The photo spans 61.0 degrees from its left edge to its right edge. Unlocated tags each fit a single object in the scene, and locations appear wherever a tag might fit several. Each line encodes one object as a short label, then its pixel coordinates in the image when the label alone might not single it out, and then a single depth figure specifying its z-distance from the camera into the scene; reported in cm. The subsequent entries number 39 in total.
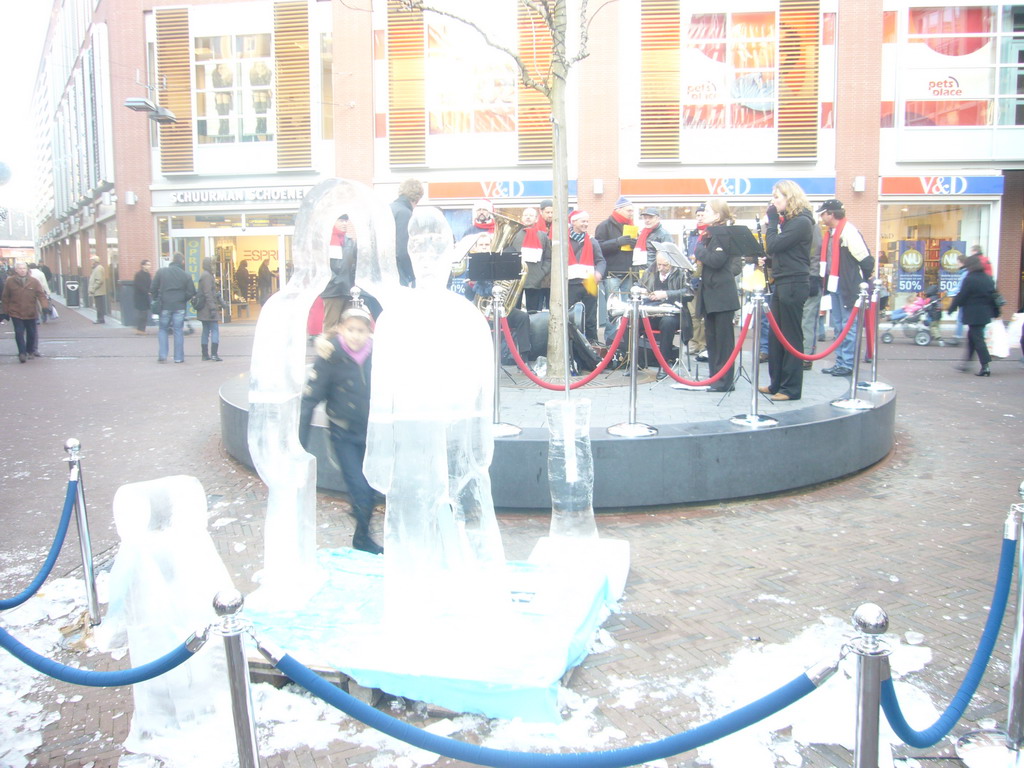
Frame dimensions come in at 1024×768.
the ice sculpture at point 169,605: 312
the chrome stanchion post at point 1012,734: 288
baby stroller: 1558
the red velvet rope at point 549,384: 627
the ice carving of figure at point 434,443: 329
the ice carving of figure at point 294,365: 374
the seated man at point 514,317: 954
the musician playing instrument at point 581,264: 993
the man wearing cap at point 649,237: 1055
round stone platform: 563
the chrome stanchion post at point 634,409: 593
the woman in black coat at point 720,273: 779
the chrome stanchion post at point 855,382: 692
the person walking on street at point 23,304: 1450
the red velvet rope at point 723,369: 620
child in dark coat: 436
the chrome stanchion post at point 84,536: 412
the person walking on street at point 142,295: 1884
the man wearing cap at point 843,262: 955
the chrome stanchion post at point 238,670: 223
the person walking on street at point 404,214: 702
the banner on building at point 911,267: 2027
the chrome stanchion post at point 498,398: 600
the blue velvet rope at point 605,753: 197
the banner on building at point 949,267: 2005
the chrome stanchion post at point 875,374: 842
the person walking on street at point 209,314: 1427
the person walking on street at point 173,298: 1420
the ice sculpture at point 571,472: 438
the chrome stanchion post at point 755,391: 613
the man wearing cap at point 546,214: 1040
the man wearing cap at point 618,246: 1059
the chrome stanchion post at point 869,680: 202
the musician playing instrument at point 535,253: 974
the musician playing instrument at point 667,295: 945
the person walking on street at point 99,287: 2280
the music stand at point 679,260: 945
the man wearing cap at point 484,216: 963
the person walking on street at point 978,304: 1159
